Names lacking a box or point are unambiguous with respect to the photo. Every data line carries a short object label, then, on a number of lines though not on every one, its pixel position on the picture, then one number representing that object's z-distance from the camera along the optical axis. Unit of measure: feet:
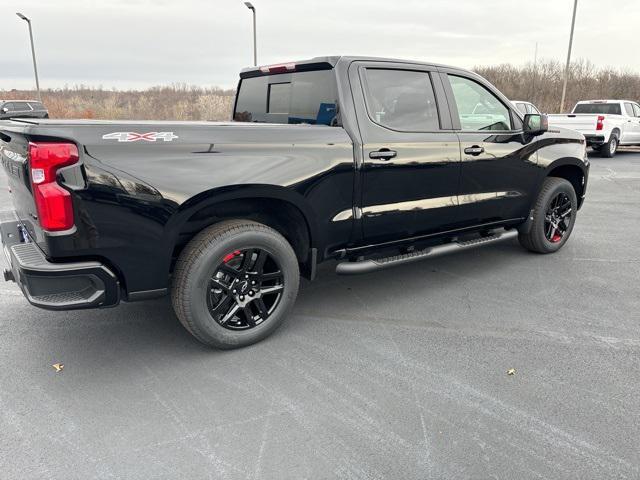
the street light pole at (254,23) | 76.84
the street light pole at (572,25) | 80.66
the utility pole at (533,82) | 126.66
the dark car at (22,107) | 79.48
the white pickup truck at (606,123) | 51.52
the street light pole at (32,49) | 110.42
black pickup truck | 8.90
